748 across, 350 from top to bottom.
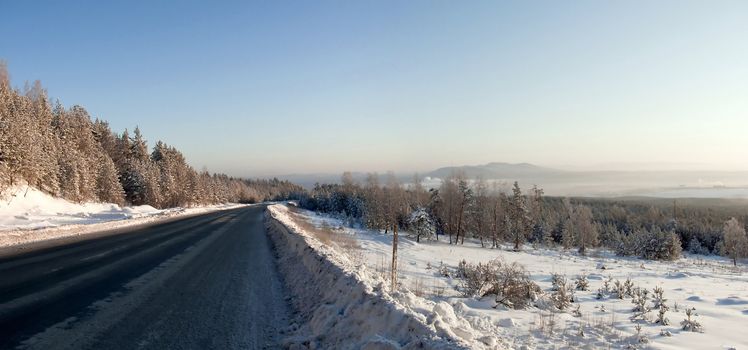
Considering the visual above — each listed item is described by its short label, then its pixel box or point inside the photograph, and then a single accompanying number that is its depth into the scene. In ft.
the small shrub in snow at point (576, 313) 31.75
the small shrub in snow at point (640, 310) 32.12
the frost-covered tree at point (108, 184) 181.98
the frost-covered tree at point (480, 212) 230.68
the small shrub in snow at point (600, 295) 43.06
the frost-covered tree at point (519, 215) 211.00
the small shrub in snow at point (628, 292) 43.95
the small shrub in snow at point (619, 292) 43.01
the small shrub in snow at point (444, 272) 56.71
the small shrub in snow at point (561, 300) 34.06
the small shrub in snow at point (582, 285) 50.72
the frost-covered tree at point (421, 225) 190.60
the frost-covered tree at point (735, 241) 225.97
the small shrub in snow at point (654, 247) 191.83
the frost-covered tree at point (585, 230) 256.52
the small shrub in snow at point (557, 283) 39.15
